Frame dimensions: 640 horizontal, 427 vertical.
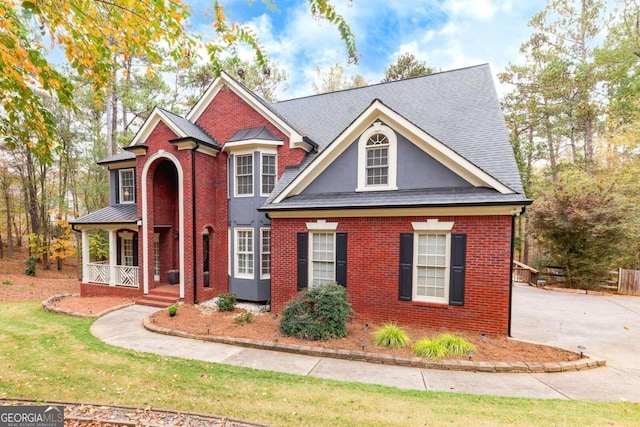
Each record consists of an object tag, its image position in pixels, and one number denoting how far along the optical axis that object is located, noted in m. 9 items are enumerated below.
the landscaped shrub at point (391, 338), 7.20
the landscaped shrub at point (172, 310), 9.84
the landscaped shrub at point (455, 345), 6.75
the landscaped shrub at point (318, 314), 7.80
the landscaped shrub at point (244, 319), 9.21
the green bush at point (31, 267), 20.04
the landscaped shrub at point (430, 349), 6.63
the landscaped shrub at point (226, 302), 10.64
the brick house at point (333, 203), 8.16
